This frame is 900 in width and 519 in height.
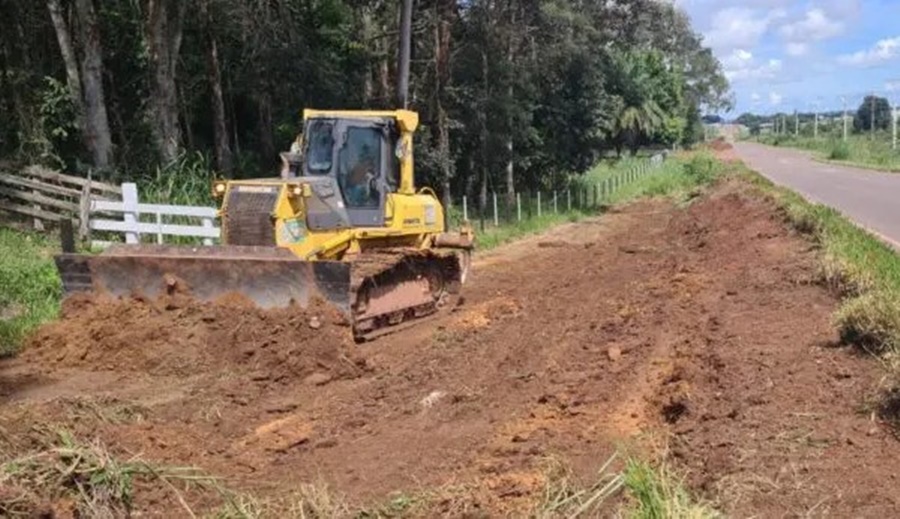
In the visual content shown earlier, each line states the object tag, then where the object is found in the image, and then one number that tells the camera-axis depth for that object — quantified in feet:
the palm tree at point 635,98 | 134.10
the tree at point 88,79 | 64.54
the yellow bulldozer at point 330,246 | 34.55
